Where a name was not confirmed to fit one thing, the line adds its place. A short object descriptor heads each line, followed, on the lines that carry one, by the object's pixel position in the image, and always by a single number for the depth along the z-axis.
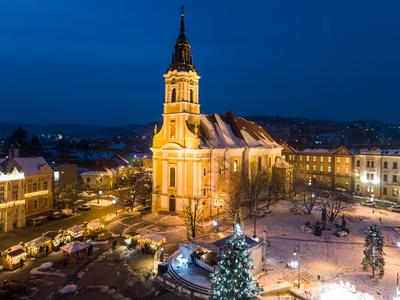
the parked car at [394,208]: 41.40
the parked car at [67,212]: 39.25
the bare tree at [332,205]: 33.84
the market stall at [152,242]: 27.56
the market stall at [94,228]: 31.41
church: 37.34
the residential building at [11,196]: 32.31
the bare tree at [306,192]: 38.72
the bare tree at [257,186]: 38.78
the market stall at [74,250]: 25.02
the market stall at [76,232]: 29.89
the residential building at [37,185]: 38.25
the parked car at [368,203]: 45.03
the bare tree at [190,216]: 29.50
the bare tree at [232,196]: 36.16
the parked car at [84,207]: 42.96
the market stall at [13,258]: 23.62
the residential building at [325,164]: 56.47
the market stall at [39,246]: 26.12
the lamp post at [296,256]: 20.80
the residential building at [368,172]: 51.50
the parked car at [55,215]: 37.84
